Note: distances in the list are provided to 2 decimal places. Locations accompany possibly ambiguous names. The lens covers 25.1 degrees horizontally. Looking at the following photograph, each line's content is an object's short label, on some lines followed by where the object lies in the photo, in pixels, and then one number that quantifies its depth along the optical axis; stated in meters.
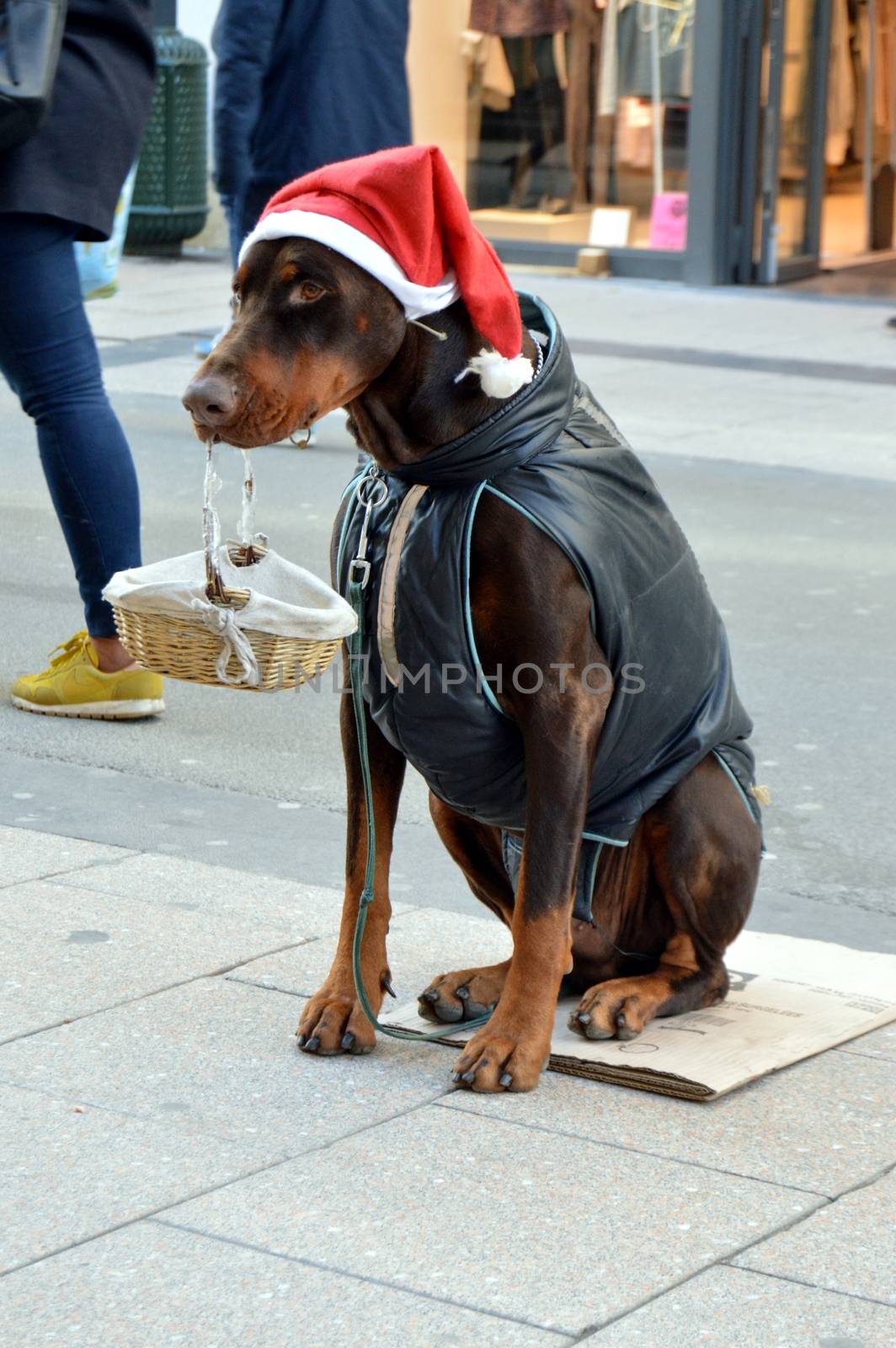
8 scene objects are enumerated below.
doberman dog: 2.85
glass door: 14.10
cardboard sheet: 3.17
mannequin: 14.95
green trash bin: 15.45
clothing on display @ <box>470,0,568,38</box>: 14.87
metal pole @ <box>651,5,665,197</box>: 14.48
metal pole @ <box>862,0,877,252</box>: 16.12
